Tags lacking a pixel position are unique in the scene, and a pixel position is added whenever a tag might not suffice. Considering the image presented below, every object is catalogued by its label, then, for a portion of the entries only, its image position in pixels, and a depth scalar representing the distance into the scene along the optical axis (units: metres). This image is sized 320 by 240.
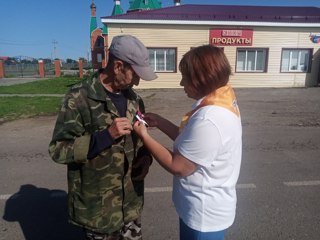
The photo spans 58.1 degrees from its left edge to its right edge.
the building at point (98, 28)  32.19
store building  18.84
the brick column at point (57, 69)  32.94
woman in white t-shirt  1.50
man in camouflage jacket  1.72
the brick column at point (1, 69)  29.48
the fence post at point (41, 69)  31.78
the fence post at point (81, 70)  28.97
